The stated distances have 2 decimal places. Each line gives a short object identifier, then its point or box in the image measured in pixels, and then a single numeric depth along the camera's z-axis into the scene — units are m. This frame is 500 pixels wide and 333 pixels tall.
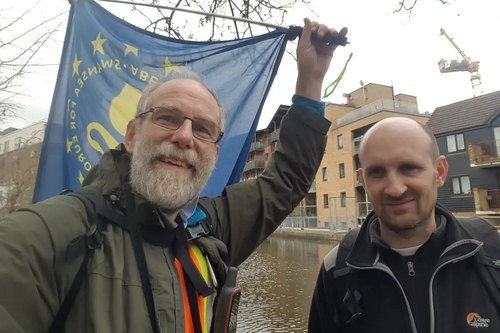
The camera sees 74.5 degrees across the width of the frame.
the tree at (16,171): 8.20
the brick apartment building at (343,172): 28.77
